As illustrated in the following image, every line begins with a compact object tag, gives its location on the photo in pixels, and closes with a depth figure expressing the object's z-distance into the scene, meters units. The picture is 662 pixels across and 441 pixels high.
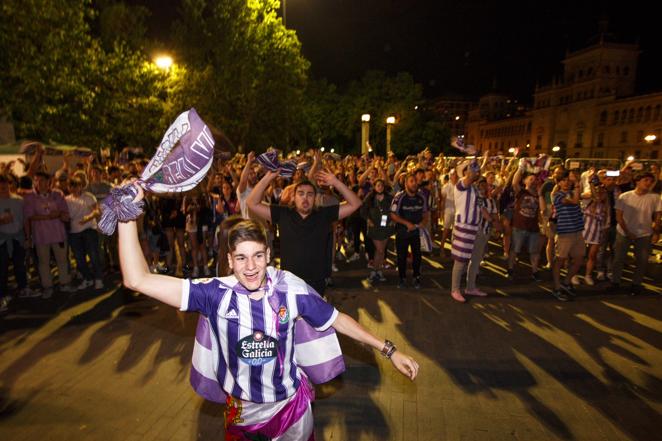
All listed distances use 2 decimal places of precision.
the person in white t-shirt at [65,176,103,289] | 7.38
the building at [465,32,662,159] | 58.72
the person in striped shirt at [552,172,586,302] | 7.05
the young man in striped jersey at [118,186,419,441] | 2.11
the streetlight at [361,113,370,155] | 16.62
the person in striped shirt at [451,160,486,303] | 6.76
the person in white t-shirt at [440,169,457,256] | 10.15
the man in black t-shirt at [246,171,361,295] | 4.20
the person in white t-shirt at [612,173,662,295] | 7.12
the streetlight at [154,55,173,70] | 14.07
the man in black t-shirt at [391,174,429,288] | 7.42
